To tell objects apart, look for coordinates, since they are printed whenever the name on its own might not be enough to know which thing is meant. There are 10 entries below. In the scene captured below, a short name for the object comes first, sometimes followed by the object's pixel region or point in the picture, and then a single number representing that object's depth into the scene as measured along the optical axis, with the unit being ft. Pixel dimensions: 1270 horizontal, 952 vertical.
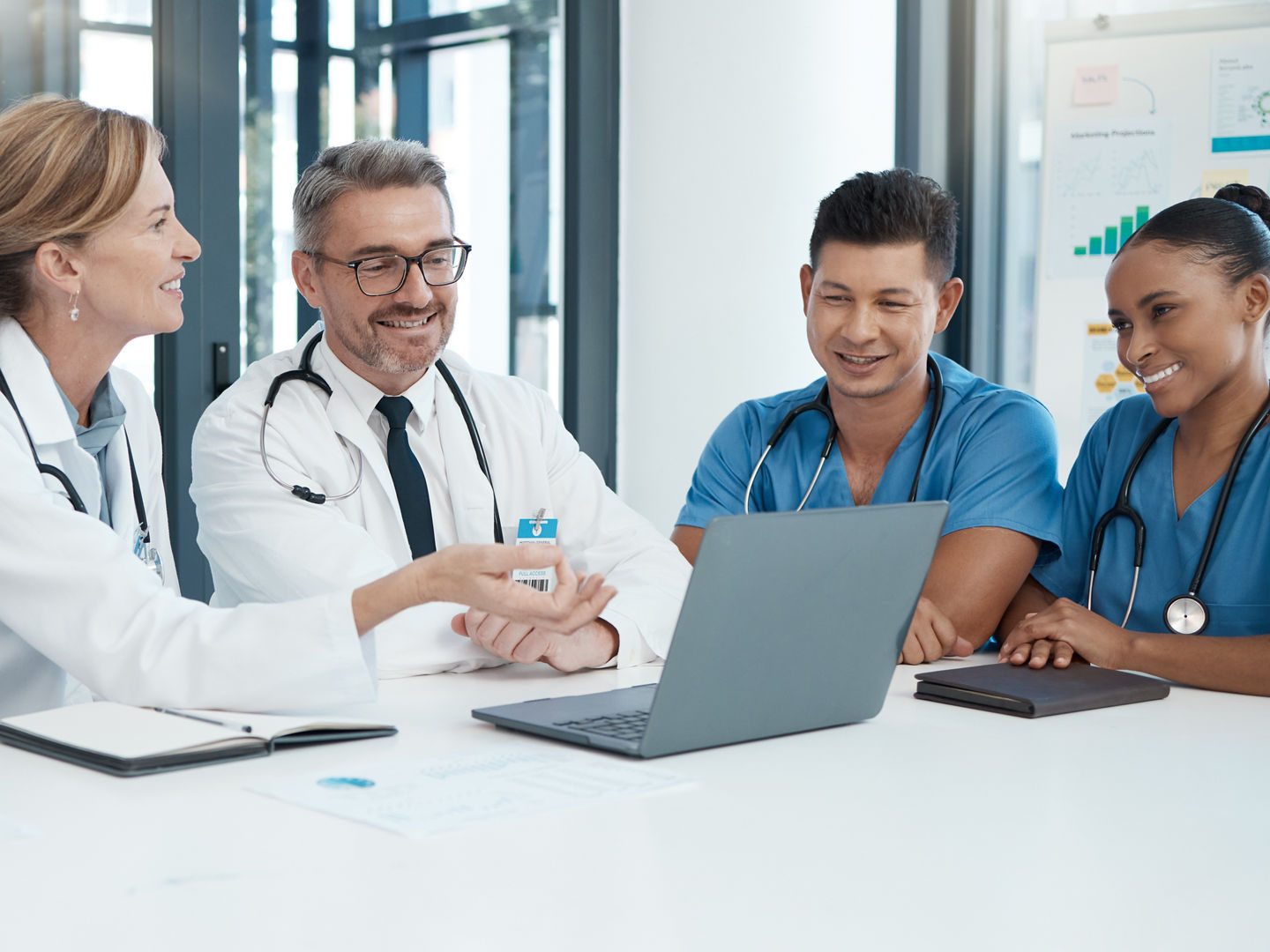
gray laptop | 3.66
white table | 2.44
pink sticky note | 10.44
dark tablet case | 4.48
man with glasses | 5.82
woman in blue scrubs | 5.72
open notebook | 3.50
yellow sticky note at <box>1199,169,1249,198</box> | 10.11
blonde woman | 4.16
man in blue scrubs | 6.48
